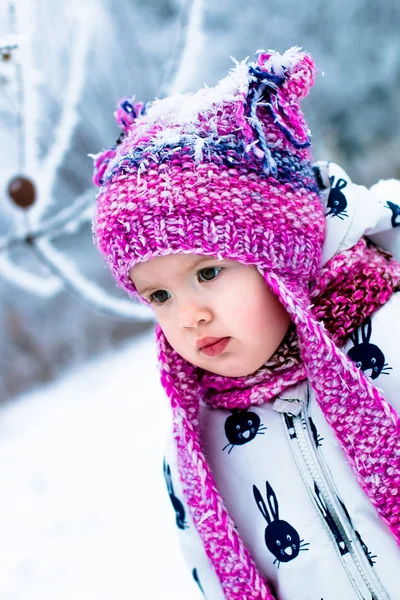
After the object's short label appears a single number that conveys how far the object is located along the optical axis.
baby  0.72
